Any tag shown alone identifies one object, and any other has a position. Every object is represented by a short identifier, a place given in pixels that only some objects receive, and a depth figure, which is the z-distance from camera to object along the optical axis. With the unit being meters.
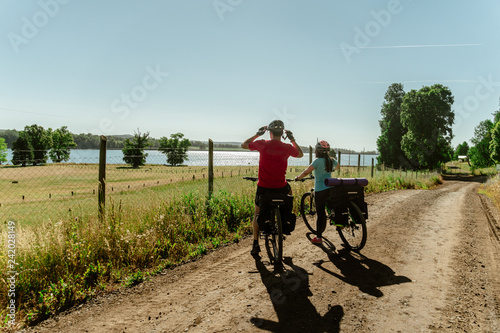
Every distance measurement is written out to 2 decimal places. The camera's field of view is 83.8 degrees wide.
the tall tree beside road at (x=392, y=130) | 51.22
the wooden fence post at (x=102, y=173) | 5.85
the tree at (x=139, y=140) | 95.00
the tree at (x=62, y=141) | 111.00
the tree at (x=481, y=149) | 56.28
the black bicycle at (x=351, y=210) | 5.18
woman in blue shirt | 5.50
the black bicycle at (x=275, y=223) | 4.47
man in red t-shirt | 4.57
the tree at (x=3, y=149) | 89.12
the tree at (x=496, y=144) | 33.06
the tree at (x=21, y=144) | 93.00
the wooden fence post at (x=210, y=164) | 8.23
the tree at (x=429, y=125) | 43.91
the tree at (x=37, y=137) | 100.04
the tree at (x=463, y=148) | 139.00
